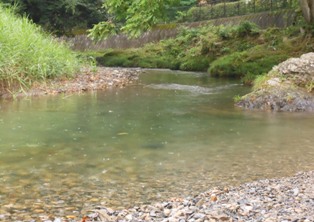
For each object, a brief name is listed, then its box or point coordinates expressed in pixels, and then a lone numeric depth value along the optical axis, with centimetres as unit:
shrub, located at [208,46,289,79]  1481
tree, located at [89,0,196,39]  1430
